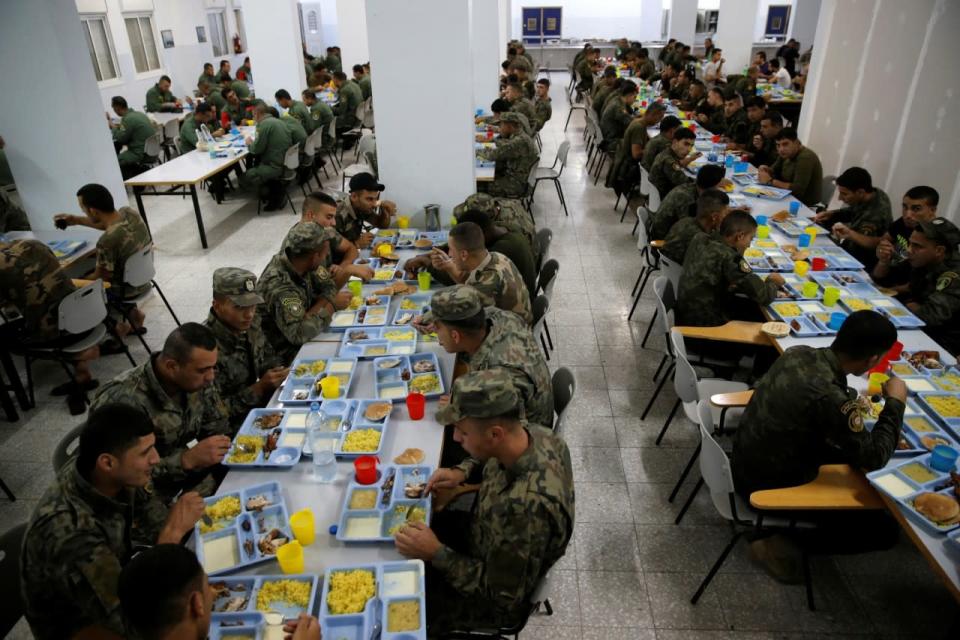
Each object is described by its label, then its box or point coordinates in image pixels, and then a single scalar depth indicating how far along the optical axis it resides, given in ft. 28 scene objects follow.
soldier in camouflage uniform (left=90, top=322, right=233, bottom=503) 9.60
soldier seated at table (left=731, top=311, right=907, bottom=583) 9.44
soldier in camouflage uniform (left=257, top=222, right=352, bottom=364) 13.26
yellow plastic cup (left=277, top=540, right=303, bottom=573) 7.97
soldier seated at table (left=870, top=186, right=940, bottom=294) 15.94
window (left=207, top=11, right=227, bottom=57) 57.84
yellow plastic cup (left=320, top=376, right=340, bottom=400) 11.33
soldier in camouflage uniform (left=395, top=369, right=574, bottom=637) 7.70
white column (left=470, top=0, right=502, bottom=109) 33.94
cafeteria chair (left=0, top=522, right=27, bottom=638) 8.04
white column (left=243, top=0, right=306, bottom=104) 35.91
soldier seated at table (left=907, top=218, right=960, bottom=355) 14.14
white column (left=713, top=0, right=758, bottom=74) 51.62
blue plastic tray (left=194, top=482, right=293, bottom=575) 8.16
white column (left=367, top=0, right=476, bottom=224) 18.17
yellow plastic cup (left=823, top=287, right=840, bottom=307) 14.44
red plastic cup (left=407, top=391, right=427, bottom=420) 10.77
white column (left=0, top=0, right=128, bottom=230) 19.81
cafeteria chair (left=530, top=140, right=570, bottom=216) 27.99
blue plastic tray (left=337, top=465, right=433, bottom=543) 8.63
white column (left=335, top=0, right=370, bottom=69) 49.96
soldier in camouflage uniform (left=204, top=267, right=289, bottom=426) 11.45
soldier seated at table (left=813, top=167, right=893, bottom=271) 18.38
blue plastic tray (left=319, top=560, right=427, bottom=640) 7.29
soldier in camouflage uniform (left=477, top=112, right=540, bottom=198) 24.72
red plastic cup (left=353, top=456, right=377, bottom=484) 9.26
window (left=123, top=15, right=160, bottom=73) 46.50
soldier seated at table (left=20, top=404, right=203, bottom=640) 7.34
